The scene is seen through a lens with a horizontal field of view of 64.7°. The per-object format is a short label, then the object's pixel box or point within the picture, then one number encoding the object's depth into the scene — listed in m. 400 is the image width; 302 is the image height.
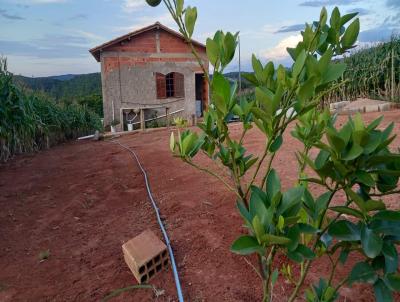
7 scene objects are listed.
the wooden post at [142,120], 10.69
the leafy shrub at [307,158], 0.69
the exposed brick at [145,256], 1.83
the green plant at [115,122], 11.93
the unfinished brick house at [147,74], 11.55
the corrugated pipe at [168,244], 1.68
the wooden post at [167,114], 12.07
